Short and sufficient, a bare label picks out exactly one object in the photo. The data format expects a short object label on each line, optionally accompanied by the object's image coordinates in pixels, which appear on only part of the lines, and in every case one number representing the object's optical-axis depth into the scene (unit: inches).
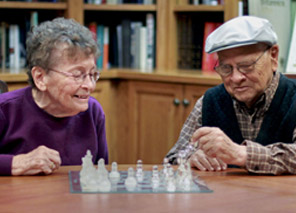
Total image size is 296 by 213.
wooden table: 58.6
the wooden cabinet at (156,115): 152.6
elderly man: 76.8
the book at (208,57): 162.6
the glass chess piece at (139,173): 70.3
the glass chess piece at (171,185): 65.7
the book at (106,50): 171.6
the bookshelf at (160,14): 162.6
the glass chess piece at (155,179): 67.3
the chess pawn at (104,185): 65.2
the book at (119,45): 172.7
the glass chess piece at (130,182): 66.3
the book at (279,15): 130.0
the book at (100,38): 170.7
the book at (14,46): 161.8
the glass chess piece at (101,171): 66.5
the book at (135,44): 171.2
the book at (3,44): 160.7
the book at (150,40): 170.9
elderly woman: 83.7
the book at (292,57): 132.3
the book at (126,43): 172.1
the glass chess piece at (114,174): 70.4
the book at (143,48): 170.6
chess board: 65.2
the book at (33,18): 162.4
